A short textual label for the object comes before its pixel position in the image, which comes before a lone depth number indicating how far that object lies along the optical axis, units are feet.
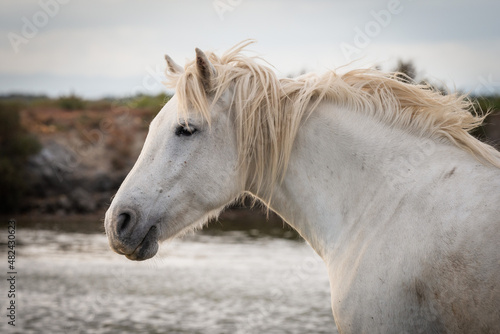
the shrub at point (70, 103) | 158.20
